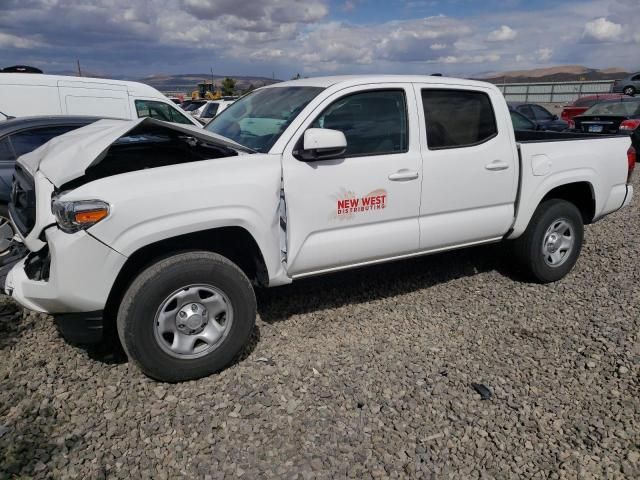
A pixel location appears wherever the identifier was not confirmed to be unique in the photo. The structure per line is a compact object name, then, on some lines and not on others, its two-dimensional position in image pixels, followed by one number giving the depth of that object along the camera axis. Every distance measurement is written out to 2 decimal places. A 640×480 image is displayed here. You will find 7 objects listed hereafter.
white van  8.53
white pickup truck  2.81
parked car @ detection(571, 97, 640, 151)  12.24
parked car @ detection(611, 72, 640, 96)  26.70
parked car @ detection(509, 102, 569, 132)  14.89
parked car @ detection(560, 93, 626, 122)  18.19
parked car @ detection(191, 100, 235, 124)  16.89
